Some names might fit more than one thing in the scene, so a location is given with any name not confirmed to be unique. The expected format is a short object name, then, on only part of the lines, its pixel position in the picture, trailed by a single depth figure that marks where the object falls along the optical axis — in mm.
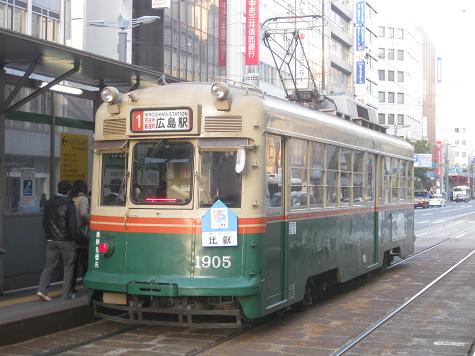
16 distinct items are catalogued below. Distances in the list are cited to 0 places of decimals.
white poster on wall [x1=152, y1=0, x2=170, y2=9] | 31828
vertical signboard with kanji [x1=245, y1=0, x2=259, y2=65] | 37156
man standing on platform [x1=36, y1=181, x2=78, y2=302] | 8156
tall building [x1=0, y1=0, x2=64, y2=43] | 29641
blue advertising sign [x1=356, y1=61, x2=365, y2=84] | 71188
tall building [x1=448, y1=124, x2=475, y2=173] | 155125
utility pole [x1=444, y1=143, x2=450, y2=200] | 95688
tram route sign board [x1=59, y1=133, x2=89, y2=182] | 10008
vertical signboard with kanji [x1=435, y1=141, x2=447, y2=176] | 92138
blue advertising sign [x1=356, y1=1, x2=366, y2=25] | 70125
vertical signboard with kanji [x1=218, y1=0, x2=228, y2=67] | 43750
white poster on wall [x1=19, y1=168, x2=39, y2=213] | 9430
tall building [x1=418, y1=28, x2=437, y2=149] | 116562
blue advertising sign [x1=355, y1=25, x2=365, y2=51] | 70375
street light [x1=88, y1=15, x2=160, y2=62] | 20938
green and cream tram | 6973
